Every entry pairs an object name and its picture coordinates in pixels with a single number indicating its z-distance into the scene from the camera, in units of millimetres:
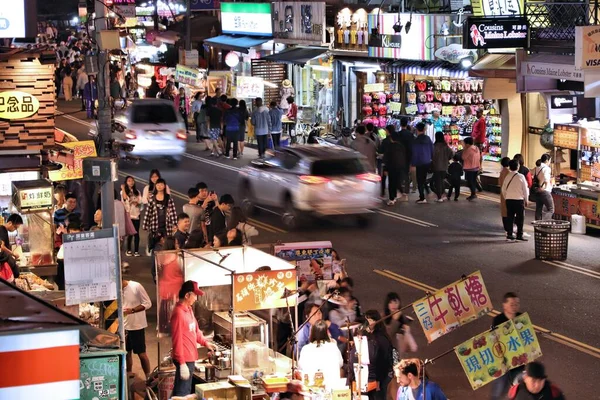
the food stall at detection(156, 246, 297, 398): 12977
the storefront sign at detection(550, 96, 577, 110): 27844
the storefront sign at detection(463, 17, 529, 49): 26297
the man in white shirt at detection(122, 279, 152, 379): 14281
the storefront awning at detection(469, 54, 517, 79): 28500
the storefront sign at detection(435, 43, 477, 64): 31047
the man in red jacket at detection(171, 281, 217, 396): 12883
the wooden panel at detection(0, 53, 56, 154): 19969
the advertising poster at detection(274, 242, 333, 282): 15336
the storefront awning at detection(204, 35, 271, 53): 39969
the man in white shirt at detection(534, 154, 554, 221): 24078
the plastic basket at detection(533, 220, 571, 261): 20875
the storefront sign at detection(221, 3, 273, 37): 39781
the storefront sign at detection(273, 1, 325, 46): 36250
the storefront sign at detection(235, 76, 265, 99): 35719
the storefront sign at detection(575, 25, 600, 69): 21875
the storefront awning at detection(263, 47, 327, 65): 36156
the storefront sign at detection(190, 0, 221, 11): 46500
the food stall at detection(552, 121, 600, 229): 23500
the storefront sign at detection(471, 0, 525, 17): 27734
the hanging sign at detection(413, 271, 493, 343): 12234
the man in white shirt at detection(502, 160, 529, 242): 22219
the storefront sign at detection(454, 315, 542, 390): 11336
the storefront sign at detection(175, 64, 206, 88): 40656
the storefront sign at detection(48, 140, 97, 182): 21984
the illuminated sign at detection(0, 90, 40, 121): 19891
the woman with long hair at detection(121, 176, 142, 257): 22062
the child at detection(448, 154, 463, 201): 26828
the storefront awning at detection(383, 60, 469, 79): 31188
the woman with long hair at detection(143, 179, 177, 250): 20547
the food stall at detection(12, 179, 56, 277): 18906
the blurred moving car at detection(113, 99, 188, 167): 31391
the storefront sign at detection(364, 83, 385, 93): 35375
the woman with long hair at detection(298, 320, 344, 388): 12398
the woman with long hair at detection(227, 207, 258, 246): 17656
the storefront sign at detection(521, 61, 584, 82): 25186
